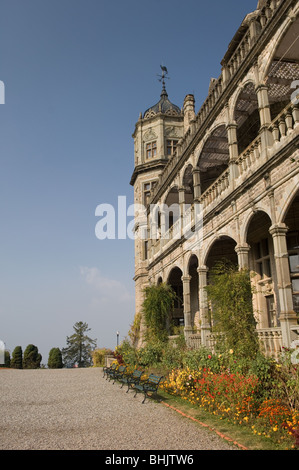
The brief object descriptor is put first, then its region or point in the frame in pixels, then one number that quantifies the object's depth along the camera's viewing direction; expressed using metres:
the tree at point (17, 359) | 30.98
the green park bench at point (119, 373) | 14.91
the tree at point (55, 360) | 31.89
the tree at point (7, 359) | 30.88
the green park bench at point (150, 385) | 10.79
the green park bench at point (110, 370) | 16.53
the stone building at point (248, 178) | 9.81
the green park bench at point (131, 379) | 12.44
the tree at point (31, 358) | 31.59
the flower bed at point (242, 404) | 6.66
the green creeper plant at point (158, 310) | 19.75
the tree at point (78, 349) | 53.17
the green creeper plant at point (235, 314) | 9.98
